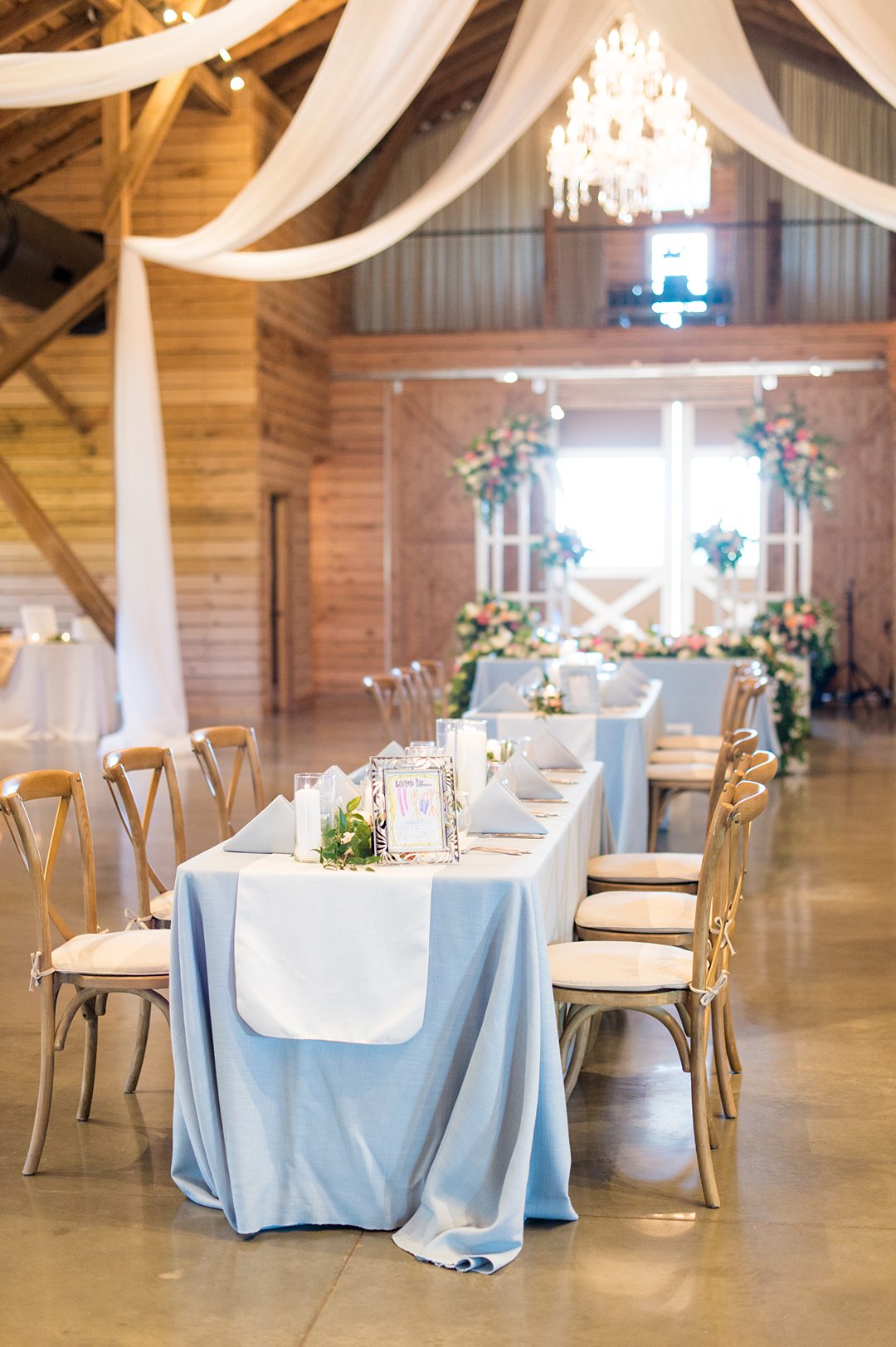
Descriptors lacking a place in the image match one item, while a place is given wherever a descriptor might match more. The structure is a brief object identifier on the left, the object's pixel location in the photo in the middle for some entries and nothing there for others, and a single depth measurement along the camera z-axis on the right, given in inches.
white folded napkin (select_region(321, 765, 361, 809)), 132.3
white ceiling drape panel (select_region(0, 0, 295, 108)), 227.5
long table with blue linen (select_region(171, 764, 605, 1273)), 118.0
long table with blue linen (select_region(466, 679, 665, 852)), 249.6
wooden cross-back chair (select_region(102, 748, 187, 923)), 151.2
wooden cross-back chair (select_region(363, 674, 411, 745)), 304.7
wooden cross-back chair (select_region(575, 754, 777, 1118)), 145.7
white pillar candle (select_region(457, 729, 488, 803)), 152.5
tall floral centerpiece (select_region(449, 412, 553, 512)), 442.6
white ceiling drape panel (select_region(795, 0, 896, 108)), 228.1
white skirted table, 460.1
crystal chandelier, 335.0
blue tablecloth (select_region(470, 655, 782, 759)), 384.2
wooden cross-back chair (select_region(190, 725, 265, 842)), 176.1
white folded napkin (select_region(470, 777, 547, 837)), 139.2
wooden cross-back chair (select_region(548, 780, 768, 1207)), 126.9
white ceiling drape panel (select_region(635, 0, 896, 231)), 274.5
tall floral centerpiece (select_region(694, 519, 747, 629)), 414.9
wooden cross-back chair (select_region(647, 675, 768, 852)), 261.9
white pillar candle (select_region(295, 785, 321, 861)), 125.8
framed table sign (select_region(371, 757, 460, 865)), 123.9
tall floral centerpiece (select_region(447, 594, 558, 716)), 401.7
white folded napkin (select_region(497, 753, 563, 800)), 160.6
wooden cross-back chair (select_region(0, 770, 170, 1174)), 133.3
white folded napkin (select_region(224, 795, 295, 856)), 129.3
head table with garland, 391.5
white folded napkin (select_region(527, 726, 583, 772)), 186.7
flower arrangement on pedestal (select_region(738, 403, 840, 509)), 432.5
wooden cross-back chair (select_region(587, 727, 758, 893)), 173.3
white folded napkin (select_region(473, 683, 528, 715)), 258.1
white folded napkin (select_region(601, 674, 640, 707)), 271.6
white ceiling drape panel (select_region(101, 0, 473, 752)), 252.4
